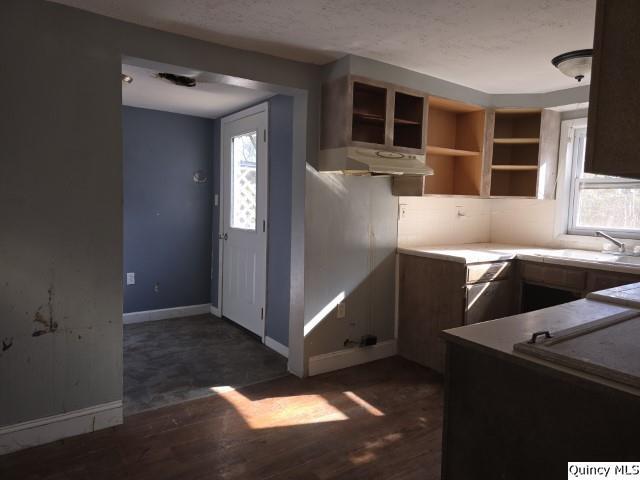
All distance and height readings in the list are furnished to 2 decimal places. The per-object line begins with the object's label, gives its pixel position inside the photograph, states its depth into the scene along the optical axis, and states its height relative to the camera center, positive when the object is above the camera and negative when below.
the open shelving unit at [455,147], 3.78 +0.51
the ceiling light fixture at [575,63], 2.46 +0.83
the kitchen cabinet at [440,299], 3.19 -0.72
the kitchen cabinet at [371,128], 2.90 +0.54
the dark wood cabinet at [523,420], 1.13 -0.62
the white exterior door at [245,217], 3.98 -0.19
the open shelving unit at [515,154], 3.98 +0.49
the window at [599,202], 3.49 +0.05
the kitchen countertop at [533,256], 2.89 -0.37
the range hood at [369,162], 2.80 +0.26
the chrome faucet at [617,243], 3.34 -0.26
